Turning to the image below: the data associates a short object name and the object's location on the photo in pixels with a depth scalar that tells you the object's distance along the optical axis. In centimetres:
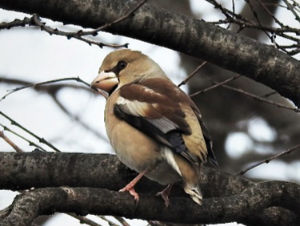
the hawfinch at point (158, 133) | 860
